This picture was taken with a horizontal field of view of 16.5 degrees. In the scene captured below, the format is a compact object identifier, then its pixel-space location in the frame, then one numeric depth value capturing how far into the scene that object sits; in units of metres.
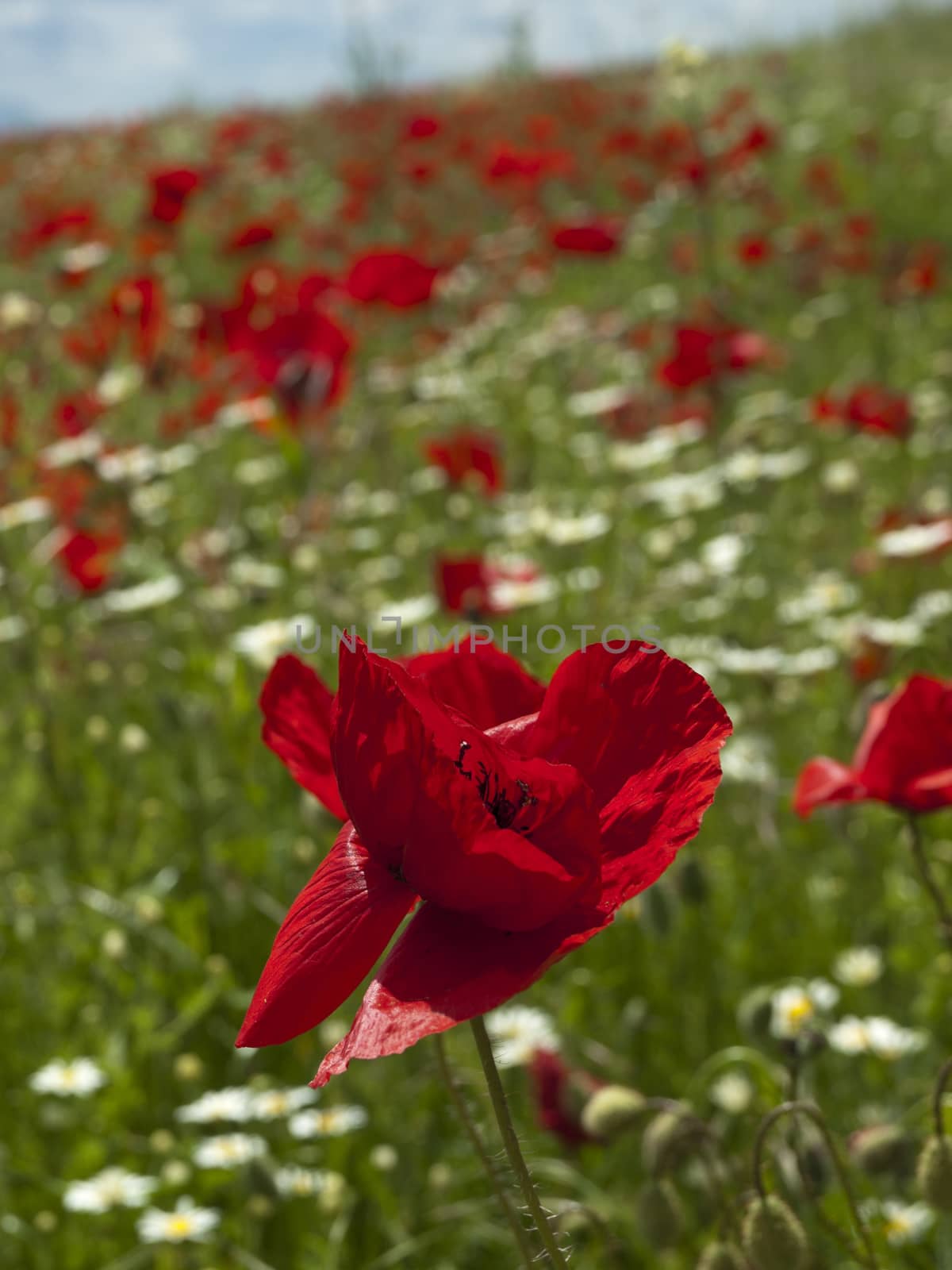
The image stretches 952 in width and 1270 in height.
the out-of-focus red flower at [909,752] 1.33
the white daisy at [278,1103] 1.53
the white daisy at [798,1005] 1.48
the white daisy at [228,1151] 1.53
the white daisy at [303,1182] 1.52
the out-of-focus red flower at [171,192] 2.20
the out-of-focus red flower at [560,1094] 1.50
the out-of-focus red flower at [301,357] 1.88
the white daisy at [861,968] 1.59
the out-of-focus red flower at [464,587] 1.77
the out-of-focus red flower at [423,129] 3.02
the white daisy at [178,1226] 1.49
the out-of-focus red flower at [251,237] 2.37
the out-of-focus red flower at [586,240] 2.37
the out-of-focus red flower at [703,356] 2.12
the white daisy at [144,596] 2.02
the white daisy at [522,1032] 1.55
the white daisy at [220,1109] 1.54
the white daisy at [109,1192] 1.52
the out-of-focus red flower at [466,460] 2.04
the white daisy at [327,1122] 1.52
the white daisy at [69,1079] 1.58
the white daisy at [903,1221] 1.41
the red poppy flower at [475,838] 0.81
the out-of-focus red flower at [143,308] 2.04
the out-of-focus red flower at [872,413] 2.09
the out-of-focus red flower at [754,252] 2.77
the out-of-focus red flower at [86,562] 1.96
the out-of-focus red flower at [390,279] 2.09
